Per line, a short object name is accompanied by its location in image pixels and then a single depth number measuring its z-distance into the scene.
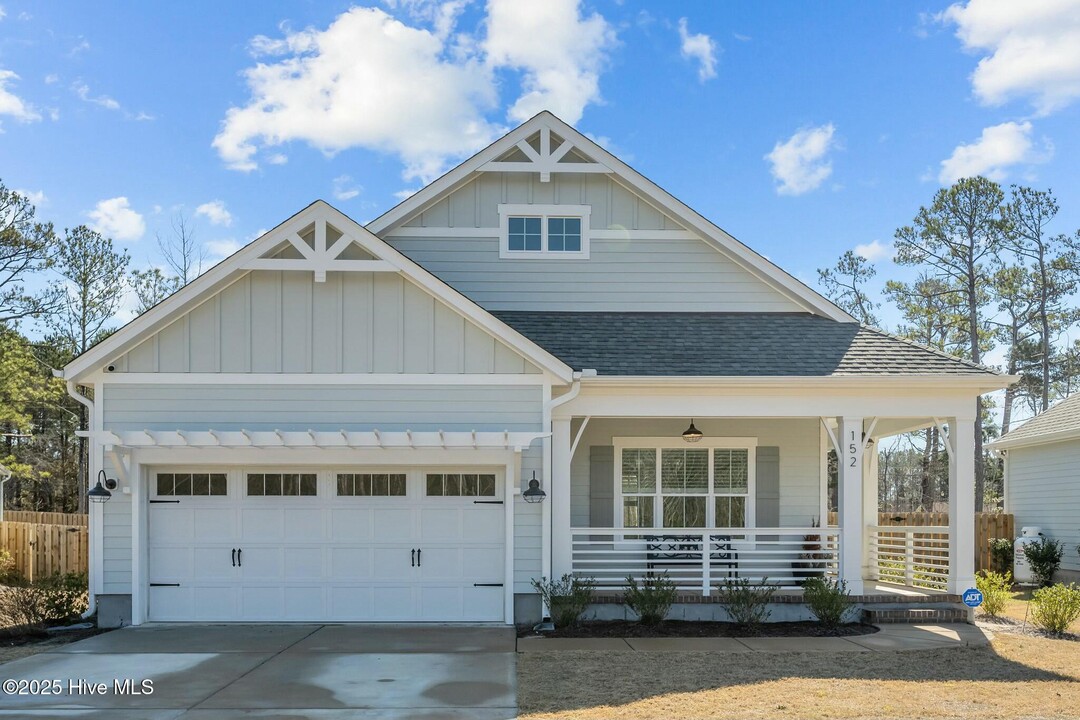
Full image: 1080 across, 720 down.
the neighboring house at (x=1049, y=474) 17.67
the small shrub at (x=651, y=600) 11.65
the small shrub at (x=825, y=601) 11.66
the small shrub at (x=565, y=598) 11.52
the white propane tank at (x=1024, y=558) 17.78
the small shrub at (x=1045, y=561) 17.34
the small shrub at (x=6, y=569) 16.97
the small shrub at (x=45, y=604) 11.55
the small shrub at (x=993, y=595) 12.69
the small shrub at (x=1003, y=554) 18.62
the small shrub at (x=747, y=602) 11.72
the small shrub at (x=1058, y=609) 11.29
